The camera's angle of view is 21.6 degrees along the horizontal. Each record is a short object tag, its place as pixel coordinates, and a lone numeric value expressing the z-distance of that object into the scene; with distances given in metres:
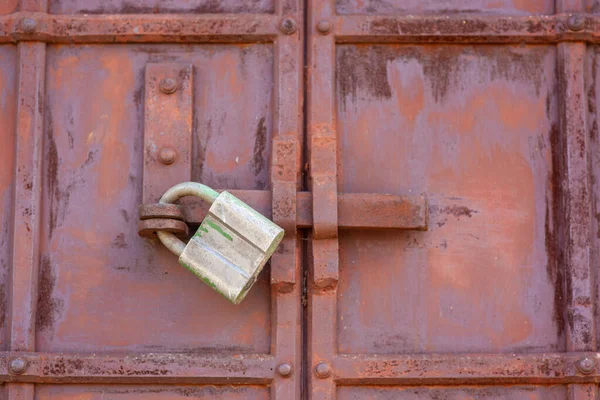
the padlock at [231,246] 1.23
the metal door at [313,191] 1.30
